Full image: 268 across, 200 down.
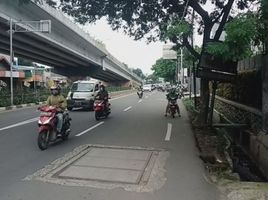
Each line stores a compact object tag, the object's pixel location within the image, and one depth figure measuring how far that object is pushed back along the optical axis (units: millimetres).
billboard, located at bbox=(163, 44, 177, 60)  25686
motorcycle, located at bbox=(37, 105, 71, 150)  5296
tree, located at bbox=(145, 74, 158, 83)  79609
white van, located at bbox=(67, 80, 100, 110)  12805
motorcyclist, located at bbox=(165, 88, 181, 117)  10678
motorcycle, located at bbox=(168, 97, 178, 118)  10637
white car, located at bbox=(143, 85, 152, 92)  39990
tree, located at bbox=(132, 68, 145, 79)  84296
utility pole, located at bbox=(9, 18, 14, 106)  13510
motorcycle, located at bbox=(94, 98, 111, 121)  9457
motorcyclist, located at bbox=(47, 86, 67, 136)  5752
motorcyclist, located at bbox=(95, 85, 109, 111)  9625
